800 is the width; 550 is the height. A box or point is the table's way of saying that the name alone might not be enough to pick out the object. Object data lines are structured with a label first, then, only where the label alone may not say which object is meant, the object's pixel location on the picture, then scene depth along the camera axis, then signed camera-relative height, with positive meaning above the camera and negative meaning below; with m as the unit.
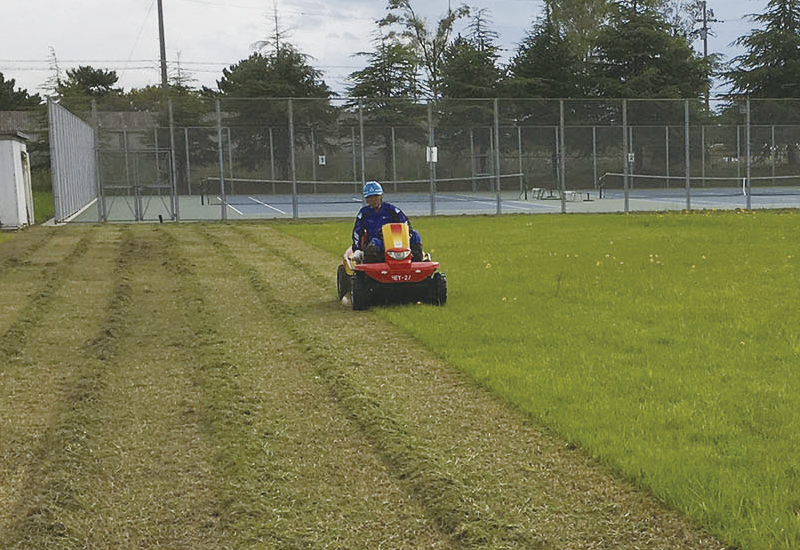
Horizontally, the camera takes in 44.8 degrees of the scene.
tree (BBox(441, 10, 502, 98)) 48.06 +5.21
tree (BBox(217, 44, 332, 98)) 46.47 +5.36
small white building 23.38 +0.23
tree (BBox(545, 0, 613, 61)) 64.50 +10.70
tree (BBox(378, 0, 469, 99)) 61.19 +9.29
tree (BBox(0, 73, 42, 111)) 68.06 +6.90
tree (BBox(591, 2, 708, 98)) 47.81 +5.56
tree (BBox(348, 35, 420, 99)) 42.72 +4.62
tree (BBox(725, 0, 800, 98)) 50.97 +5.90
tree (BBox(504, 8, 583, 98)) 49.81 +5.83
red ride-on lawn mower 9.89 -0.98
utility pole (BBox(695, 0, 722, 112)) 72.12 +10.98
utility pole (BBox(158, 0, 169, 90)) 50.09 +7.73
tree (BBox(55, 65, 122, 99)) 70.11 +8.74
